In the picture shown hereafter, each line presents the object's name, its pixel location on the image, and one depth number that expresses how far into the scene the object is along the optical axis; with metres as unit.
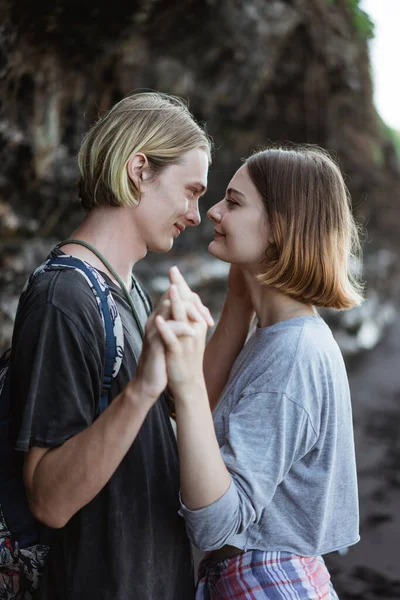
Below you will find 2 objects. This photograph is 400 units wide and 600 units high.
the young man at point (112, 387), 1.42
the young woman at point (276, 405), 1.51
